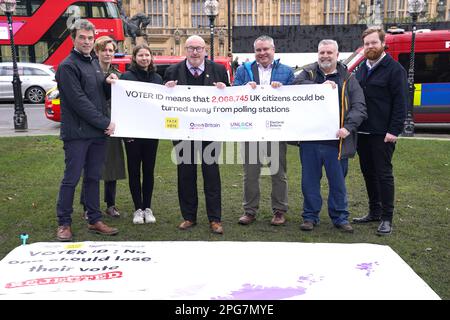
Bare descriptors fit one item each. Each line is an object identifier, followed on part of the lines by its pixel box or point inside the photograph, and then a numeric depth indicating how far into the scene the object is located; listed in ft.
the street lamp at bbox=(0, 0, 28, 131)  44.57
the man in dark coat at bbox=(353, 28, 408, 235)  15.97
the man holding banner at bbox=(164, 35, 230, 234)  16.98
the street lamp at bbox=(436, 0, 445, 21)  126.25
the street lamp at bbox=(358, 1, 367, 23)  133.39
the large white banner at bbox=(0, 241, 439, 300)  9.65
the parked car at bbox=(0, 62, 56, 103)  68.80
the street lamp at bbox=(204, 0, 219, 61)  59.77
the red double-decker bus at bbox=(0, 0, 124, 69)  79.00
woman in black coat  16.92
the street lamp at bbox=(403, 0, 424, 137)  40.52
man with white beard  16.05
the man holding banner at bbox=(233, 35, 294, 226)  16.89
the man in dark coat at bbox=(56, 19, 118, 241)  15.10
